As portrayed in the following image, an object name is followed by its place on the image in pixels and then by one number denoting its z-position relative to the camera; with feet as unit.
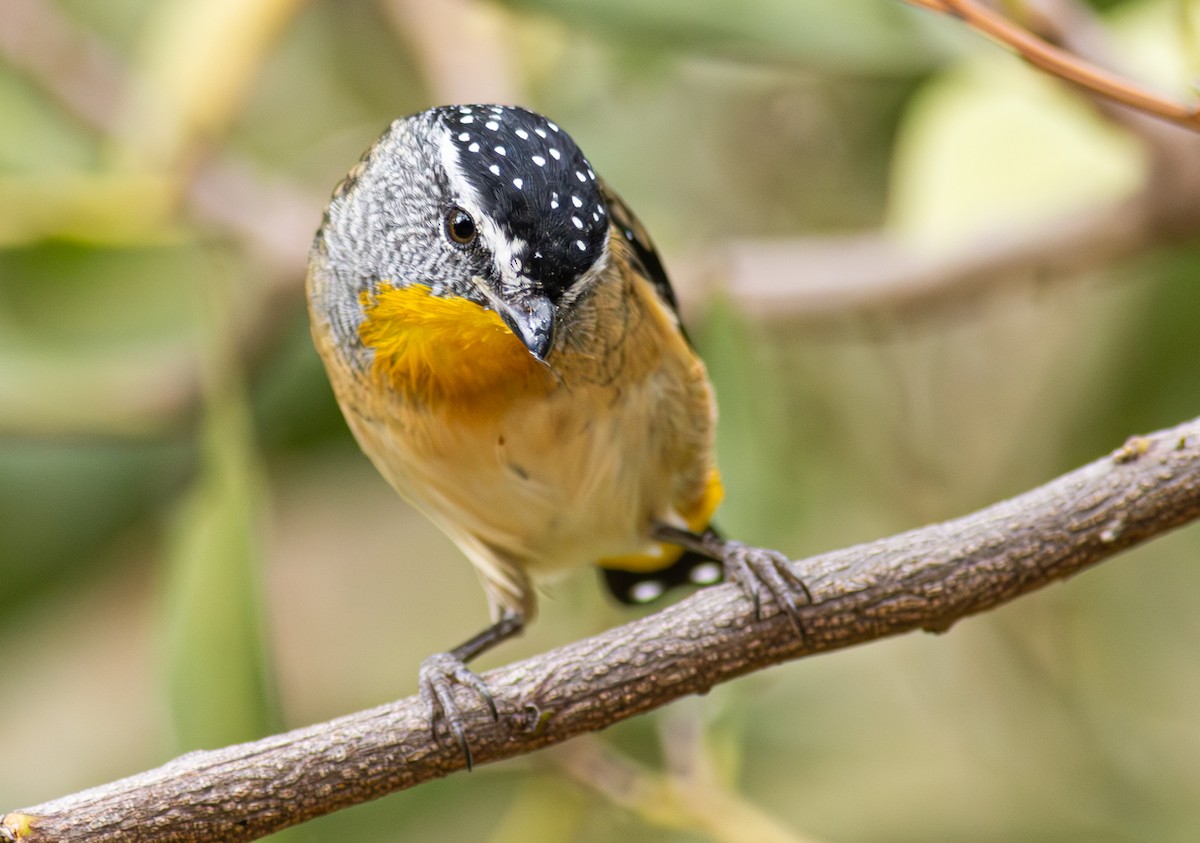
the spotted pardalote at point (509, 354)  12.35
